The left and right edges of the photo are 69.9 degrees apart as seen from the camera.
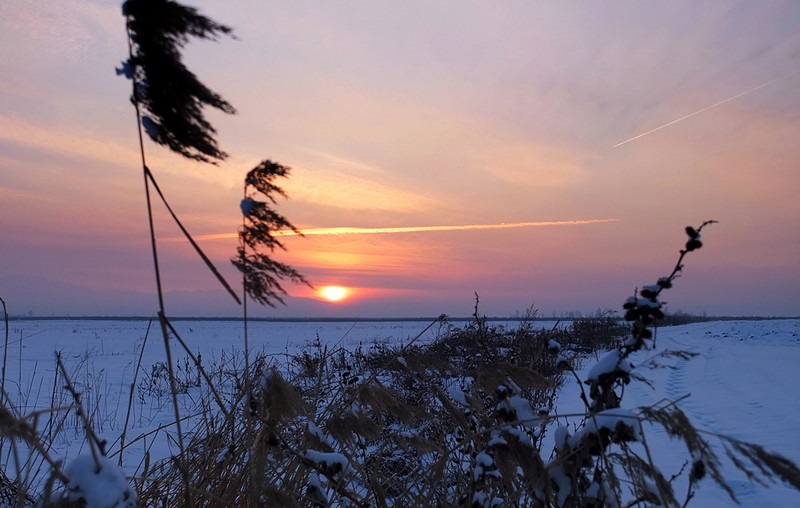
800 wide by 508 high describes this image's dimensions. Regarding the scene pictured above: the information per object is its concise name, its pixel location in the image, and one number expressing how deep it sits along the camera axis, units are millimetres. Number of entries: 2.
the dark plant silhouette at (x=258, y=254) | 1452
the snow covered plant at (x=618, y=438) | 1048
